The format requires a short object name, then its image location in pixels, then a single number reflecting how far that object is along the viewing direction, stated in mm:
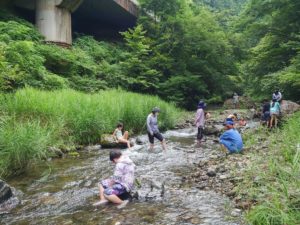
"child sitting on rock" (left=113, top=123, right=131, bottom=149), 8319
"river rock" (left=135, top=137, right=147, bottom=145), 9487
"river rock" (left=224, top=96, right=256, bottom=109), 21931
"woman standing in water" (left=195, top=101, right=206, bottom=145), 9453
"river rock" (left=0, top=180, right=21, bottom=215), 4381
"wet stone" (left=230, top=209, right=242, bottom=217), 3634
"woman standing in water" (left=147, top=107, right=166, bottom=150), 8702
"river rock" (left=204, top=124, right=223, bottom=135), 11540
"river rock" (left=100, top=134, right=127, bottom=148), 8442
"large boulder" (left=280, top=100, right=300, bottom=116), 11732
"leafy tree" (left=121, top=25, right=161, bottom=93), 17352
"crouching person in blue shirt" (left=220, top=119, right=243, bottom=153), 6626
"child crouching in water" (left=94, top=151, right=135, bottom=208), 4506
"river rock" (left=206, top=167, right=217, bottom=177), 5288
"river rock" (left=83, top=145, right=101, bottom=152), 8263
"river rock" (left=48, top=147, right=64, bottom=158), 7059
